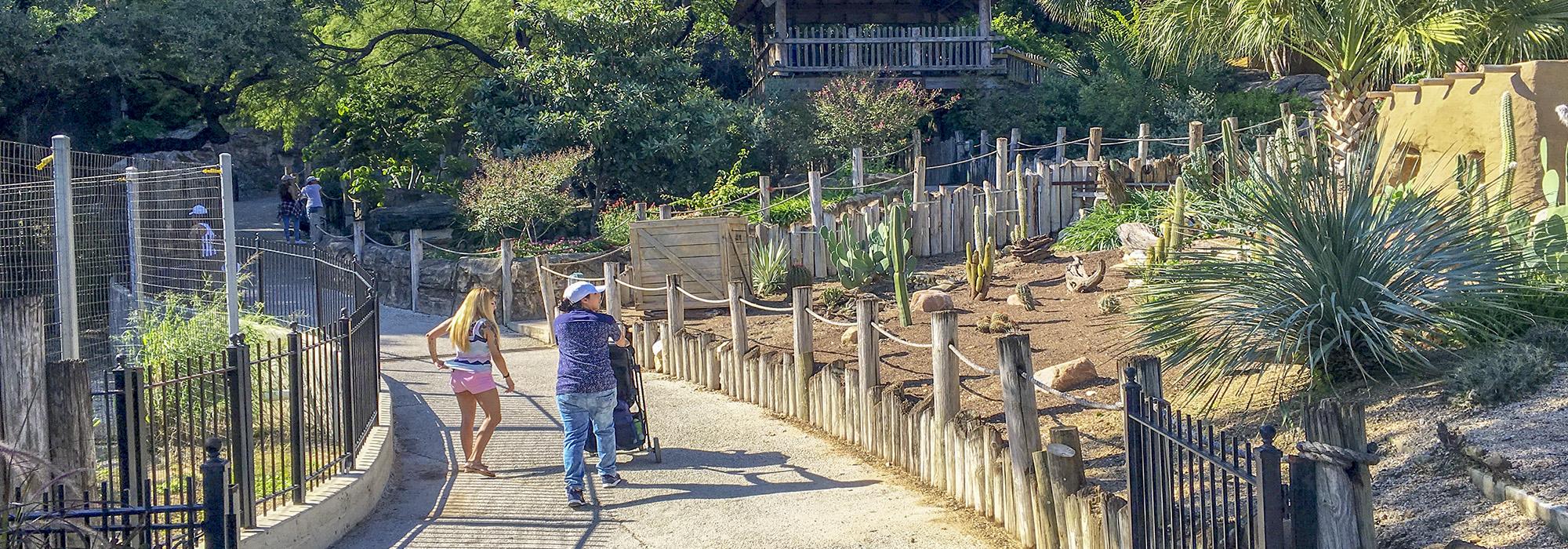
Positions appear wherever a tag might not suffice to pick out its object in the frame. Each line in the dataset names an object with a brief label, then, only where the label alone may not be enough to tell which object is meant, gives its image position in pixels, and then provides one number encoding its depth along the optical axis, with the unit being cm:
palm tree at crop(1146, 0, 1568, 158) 1391
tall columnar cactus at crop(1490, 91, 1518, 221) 915
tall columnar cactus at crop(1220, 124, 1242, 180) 973
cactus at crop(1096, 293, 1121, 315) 1150
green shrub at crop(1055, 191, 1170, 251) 1673
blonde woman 865
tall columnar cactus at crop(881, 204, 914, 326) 1258
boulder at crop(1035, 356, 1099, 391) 940
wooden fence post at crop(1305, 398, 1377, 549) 445
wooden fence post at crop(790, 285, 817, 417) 1012
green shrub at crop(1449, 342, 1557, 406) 659
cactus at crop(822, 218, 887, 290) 1545
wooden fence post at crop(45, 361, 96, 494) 589
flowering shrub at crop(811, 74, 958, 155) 2336
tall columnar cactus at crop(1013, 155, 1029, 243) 1825
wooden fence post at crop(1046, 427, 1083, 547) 641
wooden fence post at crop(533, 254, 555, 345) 1606
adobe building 965
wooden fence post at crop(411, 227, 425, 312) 1920
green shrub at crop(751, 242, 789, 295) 1630
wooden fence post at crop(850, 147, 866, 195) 2016
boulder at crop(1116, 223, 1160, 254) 1447
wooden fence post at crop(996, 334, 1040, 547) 693
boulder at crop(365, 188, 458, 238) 2294
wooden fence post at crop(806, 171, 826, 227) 1744
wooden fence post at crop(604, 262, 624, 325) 1488
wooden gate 1666
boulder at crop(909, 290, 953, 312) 1307
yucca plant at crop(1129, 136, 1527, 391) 727
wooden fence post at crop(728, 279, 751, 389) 1127
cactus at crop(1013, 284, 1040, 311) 1284
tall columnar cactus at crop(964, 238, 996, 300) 1395
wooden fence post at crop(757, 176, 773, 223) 1864
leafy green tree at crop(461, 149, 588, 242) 2005
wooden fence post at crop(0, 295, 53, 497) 572
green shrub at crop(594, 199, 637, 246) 1962
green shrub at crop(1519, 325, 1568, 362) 707
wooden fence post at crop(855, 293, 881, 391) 906
